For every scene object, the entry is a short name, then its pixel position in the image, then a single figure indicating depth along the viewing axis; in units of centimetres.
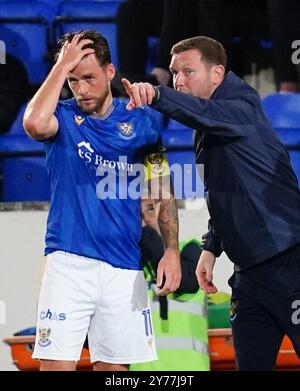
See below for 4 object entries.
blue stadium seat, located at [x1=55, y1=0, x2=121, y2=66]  970
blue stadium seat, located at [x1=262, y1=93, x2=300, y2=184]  923
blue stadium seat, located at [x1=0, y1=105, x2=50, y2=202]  931
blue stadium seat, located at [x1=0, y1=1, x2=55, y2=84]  978
